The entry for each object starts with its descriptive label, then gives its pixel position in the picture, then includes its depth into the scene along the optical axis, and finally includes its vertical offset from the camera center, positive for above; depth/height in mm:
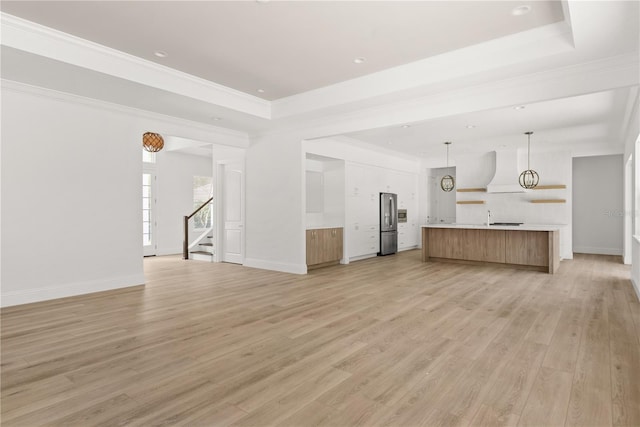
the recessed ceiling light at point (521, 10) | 3275 +1864
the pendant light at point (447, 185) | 8581 +681
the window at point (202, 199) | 10564 +419
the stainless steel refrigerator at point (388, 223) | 9211 -274
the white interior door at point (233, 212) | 7824 +20
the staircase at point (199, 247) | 8734 -860
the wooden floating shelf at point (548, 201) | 8941 +311
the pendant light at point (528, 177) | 8078 +881
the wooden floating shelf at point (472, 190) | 9852 +635
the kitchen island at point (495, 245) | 6887 -664
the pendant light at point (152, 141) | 6129 +1226
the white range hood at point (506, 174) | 9047 +990
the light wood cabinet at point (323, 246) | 7078 -689
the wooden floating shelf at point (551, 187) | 8916 +656
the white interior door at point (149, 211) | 9445 +48
